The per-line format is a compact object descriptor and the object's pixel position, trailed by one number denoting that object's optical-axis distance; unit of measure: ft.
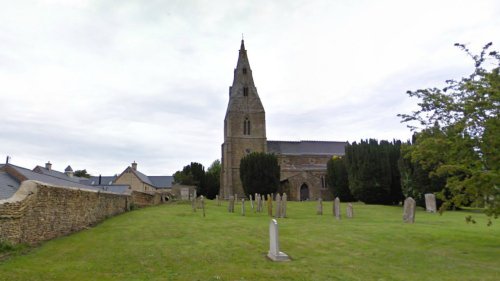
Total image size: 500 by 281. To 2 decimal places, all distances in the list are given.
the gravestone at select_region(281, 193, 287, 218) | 74.96
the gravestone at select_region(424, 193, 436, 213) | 90.76
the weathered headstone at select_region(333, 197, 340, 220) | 69.94
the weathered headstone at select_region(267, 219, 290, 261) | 31.48
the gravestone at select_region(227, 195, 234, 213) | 91.34
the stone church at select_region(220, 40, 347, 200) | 187.73
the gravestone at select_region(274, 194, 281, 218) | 75.46
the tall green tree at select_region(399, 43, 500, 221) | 32.96
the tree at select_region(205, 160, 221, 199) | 228.02
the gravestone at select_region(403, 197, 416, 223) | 61.31
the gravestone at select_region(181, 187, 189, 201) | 143.56
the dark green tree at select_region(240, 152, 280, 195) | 172.04
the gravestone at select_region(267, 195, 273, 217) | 81.05
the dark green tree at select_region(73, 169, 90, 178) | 277.48
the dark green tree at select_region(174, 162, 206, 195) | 208.95
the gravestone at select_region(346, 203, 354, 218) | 72.59
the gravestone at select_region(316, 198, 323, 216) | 83.60
